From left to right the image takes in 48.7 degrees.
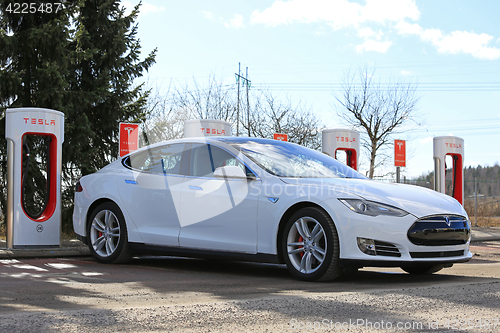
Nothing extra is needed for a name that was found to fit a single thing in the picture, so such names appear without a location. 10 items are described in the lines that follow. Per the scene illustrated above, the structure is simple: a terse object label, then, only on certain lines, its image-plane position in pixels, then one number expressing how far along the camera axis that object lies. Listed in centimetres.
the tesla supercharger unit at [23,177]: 903
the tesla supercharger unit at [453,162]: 1587
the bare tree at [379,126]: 2995
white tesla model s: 533
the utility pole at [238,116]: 3114
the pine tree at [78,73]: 1403
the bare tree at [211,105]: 3172
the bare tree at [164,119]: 2672
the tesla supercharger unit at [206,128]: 1302
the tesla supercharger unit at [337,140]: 1448
